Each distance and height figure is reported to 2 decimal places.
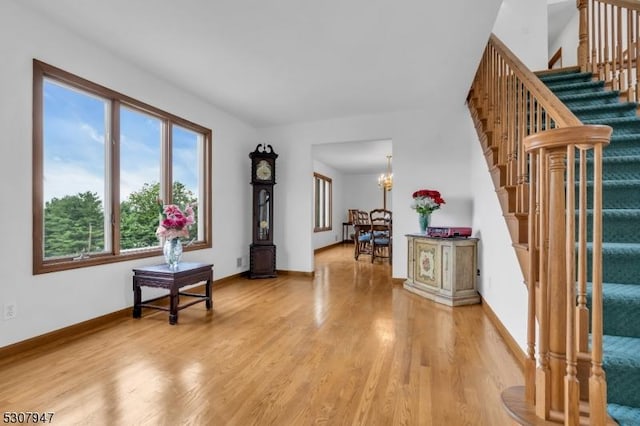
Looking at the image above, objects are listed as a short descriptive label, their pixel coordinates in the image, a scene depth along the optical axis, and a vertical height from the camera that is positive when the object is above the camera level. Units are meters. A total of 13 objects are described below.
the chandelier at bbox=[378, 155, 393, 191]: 7.84 +0.80
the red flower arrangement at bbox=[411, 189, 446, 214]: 4.13 +0.15
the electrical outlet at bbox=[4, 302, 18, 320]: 2.27 -0.72
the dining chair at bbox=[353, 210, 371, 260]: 7.17 -0.53
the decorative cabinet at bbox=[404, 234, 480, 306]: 3.62 -0.69
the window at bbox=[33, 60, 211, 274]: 2.60 +0.40
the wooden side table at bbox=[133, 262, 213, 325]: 2.98 -0.67
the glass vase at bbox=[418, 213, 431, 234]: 4.19 -0.12
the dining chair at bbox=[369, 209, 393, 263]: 6.61 -0.51
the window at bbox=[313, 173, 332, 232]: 8.85 +0.27
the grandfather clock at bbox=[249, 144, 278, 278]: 5.08 -0.05
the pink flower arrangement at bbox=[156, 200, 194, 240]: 3.17 -0.11
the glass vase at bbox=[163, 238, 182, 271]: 3.25 -0.41
